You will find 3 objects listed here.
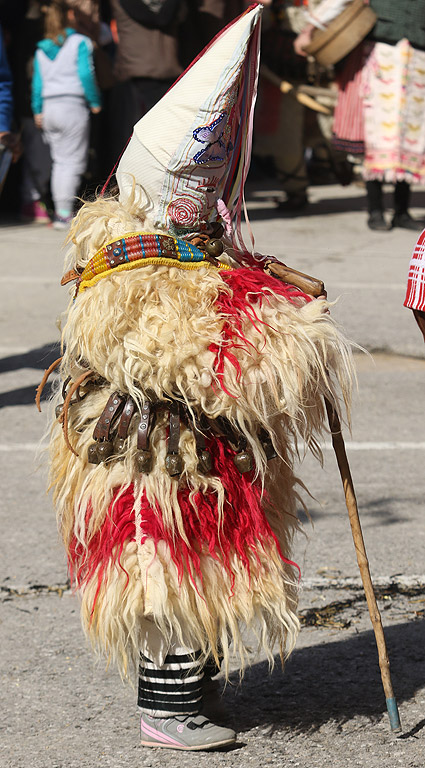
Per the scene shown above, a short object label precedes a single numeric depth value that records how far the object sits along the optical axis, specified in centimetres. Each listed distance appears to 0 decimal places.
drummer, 1789
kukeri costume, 456
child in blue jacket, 1984
